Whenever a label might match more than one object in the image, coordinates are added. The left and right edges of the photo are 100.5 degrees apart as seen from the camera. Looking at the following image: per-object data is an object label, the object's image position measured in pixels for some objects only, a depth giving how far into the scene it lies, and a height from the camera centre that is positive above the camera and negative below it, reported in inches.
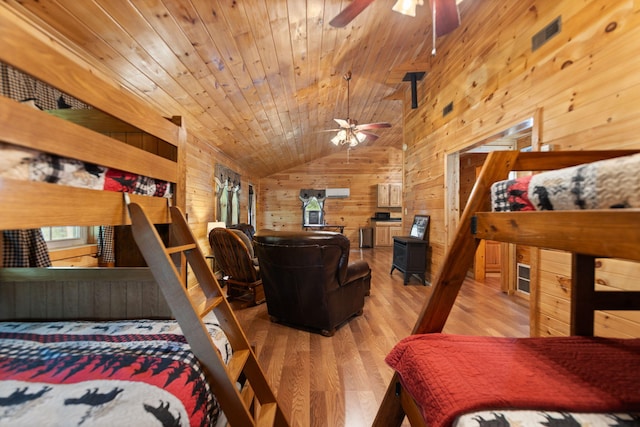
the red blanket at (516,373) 24.2 -17.5
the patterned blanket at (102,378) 29.7 -22.9
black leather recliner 93.6 -25.3
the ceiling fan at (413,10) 68.4 +53.6
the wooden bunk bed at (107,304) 29.7 -19.8
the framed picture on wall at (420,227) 161.0 -10.1
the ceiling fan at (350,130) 168.7 +53.4
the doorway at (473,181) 98.5 +13.0
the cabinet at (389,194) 346.6 +21.0
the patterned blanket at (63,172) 28.5 +4.6
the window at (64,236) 83.3 -9.9
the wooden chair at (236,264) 127.2 -27.5
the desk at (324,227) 326.6 -22.2
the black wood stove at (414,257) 161.3 -28.6
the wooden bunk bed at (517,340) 22.4 -17.1
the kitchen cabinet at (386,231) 339.9 -27.0
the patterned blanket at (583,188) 19.7 +2.1
